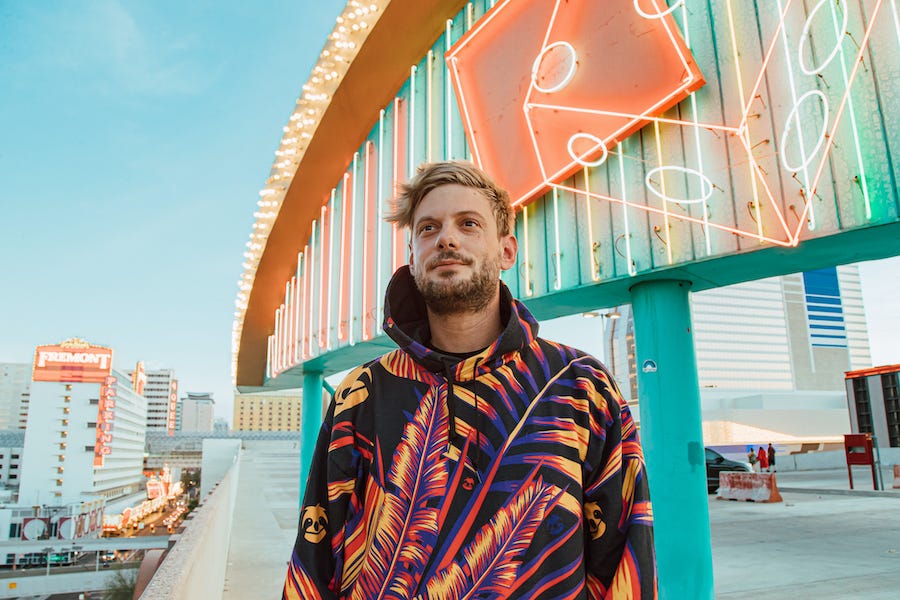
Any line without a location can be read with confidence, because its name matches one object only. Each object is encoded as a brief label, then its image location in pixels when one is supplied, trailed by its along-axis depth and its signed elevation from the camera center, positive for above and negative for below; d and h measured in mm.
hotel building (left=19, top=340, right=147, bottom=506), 98312 +403
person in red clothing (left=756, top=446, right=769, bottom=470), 21250 -1469
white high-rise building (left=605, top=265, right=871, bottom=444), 117875 +16299
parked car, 17938 -1524
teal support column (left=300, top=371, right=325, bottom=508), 14109 +255
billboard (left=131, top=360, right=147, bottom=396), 148625 +12227
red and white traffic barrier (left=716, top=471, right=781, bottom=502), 14367 -1726
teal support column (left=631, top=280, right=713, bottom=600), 5176 -161
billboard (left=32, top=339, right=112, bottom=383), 103750 +11472
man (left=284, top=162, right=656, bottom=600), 1372 -96
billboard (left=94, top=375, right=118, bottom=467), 102125 +1628
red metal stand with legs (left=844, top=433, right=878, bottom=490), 15023 -898
